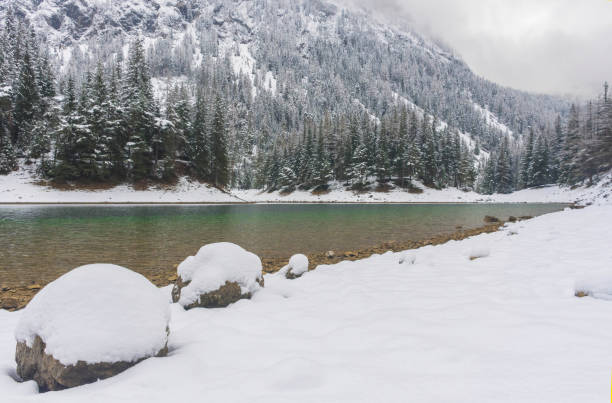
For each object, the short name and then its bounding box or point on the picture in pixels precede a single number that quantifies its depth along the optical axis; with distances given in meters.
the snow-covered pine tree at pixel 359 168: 65.94
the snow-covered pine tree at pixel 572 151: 57.71
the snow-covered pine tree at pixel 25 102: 43.62
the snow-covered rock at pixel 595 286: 3.85
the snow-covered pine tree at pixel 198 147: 51.03
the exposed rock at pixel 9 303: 5.63
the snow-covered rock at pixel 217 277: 5.01
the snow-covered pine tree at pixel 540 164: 70.88
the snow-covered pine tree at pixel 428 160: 69.00
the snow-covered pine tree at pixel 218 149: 53.41
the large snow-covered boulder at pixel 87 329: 2.76
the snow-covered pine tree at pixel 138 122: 43.54
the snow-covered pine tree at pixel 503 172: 82.12
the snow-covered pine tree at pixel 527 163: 73.56
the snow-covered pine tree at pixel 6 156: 37.47
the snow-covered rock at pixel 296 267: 7.22
